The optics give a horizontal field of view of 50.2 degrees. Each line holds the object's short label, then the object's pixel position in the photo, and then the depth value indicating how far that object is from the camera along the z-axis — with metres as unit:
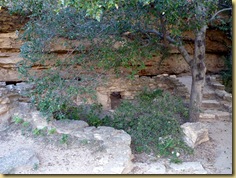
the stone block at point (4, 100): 4.92
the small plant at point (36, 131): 4.29
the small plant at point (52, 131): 4.23
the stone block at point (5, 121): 4.64
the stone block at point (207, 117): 6.01
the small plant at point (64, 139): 4.08
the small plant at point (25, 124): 4.50
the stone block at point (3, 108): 4.80
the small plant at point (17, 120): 4.52
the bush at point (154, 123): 4.29
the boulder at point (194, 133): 4.52
